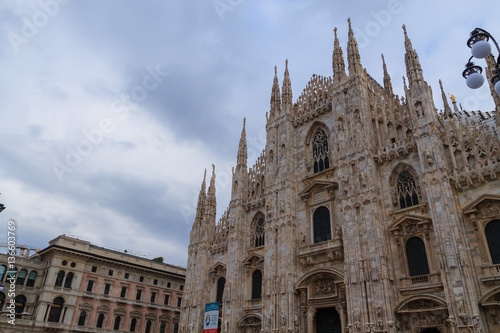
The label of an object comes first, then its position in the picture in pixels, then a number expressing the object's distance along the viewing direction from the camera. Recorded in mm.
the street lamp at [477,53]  10031
